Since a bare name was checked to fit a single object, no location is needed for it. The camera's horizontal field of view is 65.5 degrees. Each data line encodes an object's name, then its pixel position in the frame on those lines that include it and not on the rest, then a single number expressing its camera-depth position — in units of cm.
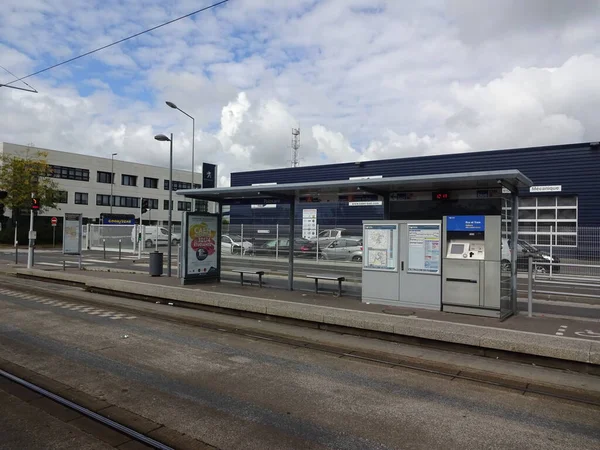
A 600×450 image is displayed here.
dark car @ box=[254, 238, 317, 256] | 1448
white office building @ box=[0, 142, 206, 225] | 5534
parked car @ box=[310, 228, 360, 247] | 1399
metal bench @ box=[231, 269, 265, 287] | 1384
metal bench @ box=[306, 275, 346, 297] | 1230
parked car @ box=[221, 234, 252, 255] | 1572
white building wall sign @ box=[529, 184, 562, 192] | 2406
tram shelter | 947
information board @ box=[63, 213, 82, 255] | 2041
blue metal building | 2342
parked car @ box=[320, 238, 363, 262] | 1344
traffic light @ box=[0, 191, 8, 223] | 4688
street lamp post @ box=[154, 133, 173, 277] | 1880
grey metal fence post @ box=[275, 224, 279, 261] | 1479
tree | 4284
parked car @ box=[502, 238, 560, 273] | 1012
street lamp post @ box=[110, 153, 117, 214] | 6089
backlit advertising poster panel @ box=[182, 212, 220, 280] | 1405
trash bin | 1720
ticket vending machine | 939
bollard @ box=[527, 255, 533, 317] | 941
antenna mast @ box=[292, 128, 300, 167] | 6738
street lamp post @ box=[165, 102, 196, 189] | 2334
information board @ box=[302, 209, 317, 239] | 1499
